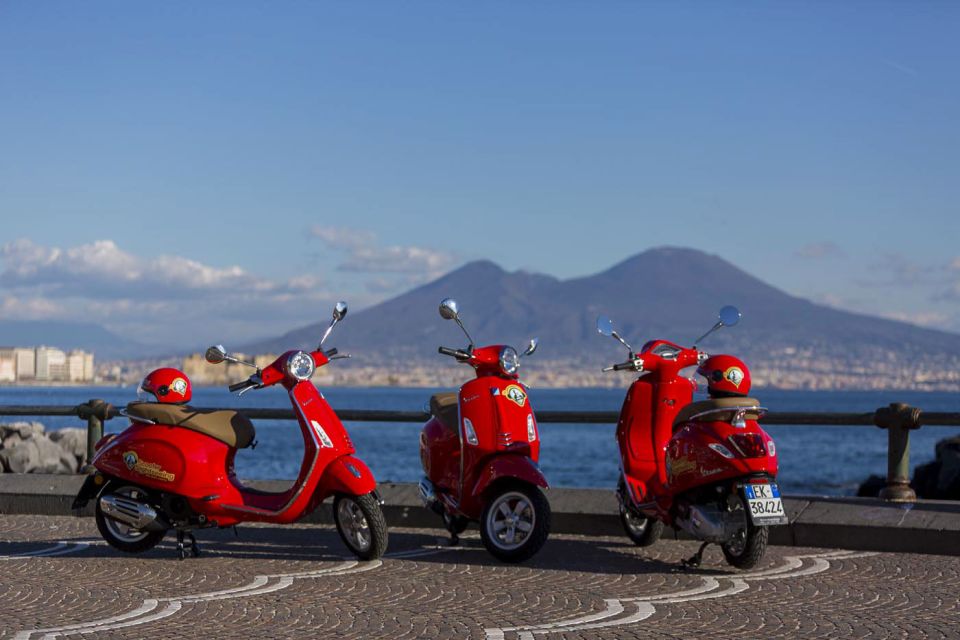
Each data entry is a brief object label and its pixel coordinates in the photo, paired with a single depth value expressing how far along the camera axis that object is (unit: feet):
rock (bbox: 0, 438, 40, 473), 75.61
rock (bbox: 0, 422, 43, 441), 86.94
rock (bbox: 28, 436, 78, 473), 79.76
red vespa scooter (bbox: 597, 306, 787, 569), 27.86
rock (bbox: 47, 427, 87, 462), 95.81
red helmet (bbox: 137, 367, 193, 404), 31.48
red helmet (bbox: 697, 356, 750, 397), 29.22
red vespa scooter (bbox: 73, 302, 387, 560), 29.45
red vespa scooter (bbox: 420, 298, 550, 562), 29.37
